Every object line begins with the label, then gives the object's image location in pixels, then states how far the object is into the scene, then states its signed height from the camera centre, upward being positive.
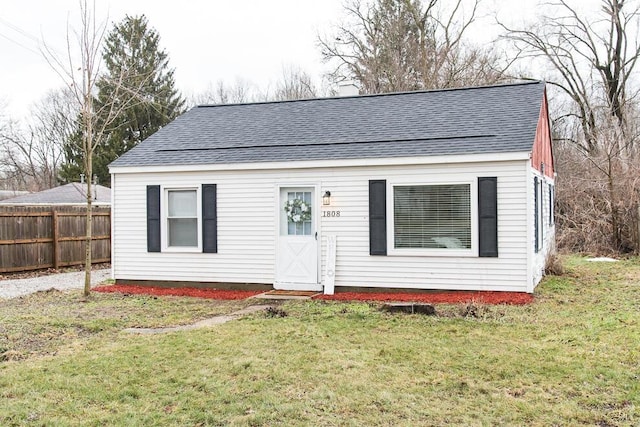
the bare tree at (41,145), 36.41 +4.76
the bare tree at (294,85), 29.73 +7.23
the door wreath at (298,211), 9.95 +0.09
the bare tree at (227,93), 35.53 +7.88
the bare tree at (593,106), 16.14 +4.36
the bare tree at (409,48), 23.61 +7.40
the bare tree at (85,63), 9.10 +2.54
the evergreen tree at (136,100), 28.14 +6.49
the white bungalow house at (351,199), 8.86 +0.29
